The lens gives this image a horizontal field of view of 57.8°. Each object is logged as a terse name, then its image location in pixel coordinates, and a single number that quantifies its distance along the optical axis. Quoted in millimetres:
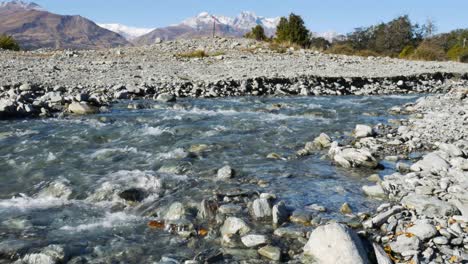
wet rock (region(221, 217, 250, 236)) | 5191
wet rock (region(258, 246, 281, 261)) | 4637
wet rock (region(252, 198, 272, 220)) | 5637
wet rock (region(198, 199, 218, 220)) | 5706
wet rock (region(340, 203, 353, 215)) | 5867
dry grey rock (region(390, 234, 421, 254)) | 4593
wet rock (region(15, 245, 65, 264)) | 4496
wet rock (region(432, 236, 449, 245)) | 4641
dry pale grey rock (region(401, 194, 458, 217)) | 5351
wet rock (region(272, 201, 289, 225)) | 5480
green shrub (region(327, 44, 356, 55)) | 42594
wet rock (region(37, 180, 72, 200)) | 6539
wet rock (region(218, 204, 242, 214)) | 5789
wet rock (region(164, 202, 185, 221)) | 5707
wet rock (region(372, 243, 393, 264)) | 4391
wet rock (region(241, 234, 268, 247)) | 4895
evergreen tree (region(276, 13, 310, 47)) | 42875
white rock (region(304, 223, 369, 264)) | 4336
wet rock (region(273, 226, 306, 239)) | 5125
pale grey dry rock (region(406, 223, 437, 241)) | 4762
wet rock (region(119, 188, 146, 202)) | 6321
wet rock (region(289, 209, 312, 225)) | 5551
